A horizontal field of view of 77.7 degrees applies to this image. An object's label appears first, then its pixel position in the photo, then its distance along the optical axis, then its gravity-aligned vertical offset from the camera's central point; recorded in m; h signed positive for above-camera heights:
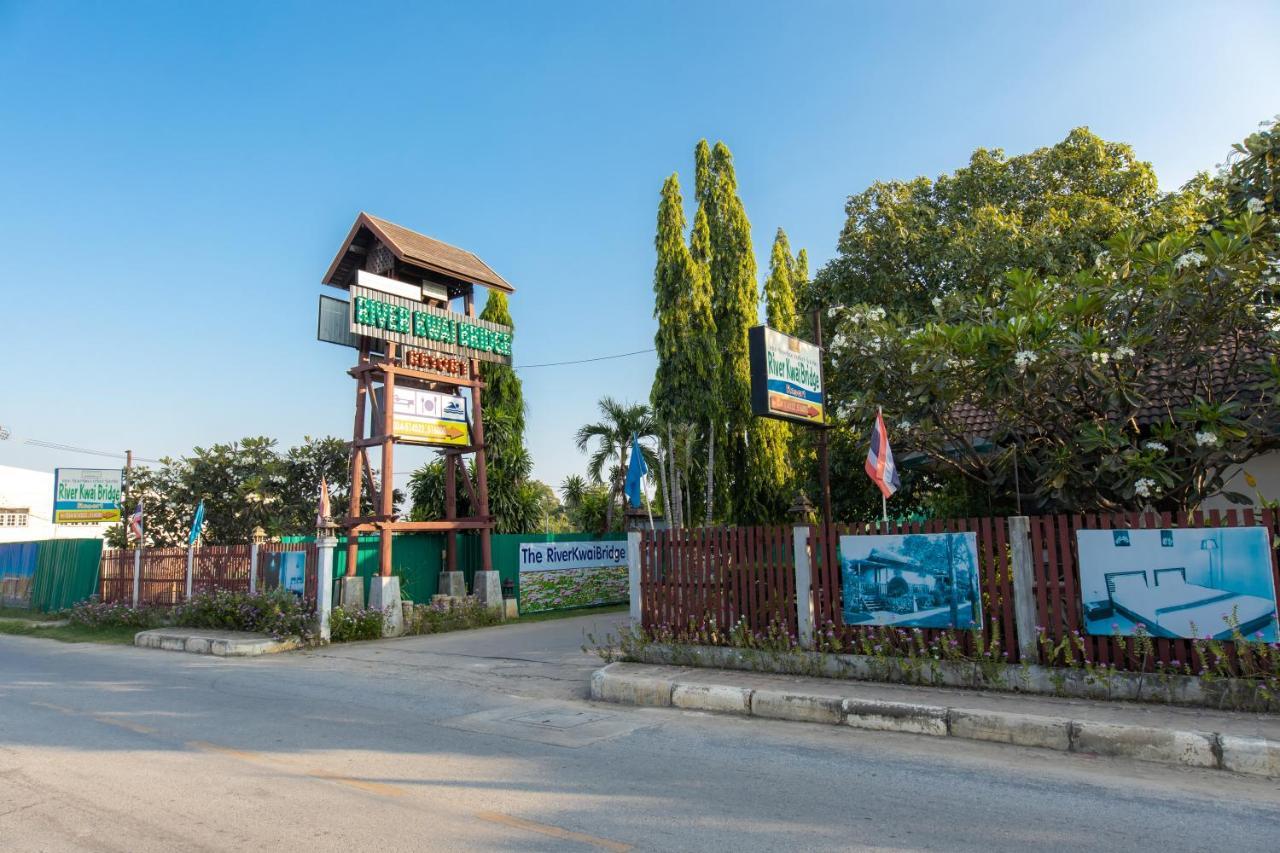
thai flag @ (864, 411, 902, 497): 9.61 +0.74
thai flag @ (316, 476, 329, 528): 14.68 +0.49
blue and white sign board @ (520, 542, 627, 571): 21.42 -0.72
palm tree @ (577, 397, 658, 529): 26.11 +3.12
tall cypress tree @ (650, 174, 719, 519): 23.56 +5.53
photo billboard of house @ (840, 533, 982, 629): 8.60 -0.66
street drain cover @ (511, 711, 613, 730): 7.87 -1.91
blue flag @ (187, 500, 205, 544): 19.17 +0.31
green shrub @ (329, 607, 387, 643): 15.51 -1.75
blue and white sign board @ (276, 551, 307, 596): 16.55 -0.71
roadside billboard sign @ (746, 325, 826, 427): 9.70 +1.88
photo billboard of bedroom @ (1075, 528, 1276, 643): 7.22 -0.63
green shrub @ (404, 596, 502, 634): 17.08 -1.87
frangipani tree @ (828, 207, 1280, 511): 8.55 +1.78
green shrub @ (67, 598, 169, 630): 18.50 -1.78
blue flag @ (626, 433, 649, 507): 12.86 +0.89
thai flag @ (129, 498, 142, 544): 20.84 +0.39
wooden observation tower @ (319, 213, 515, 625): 17.06 +4.03
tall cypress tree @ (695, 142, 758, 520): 24.48 +6.38
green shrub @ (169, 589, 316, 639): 15.26 -1.54
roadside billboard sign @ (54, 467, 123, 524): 25.47 +1.50
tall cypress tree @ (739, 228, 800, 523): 24.31 +1.68
